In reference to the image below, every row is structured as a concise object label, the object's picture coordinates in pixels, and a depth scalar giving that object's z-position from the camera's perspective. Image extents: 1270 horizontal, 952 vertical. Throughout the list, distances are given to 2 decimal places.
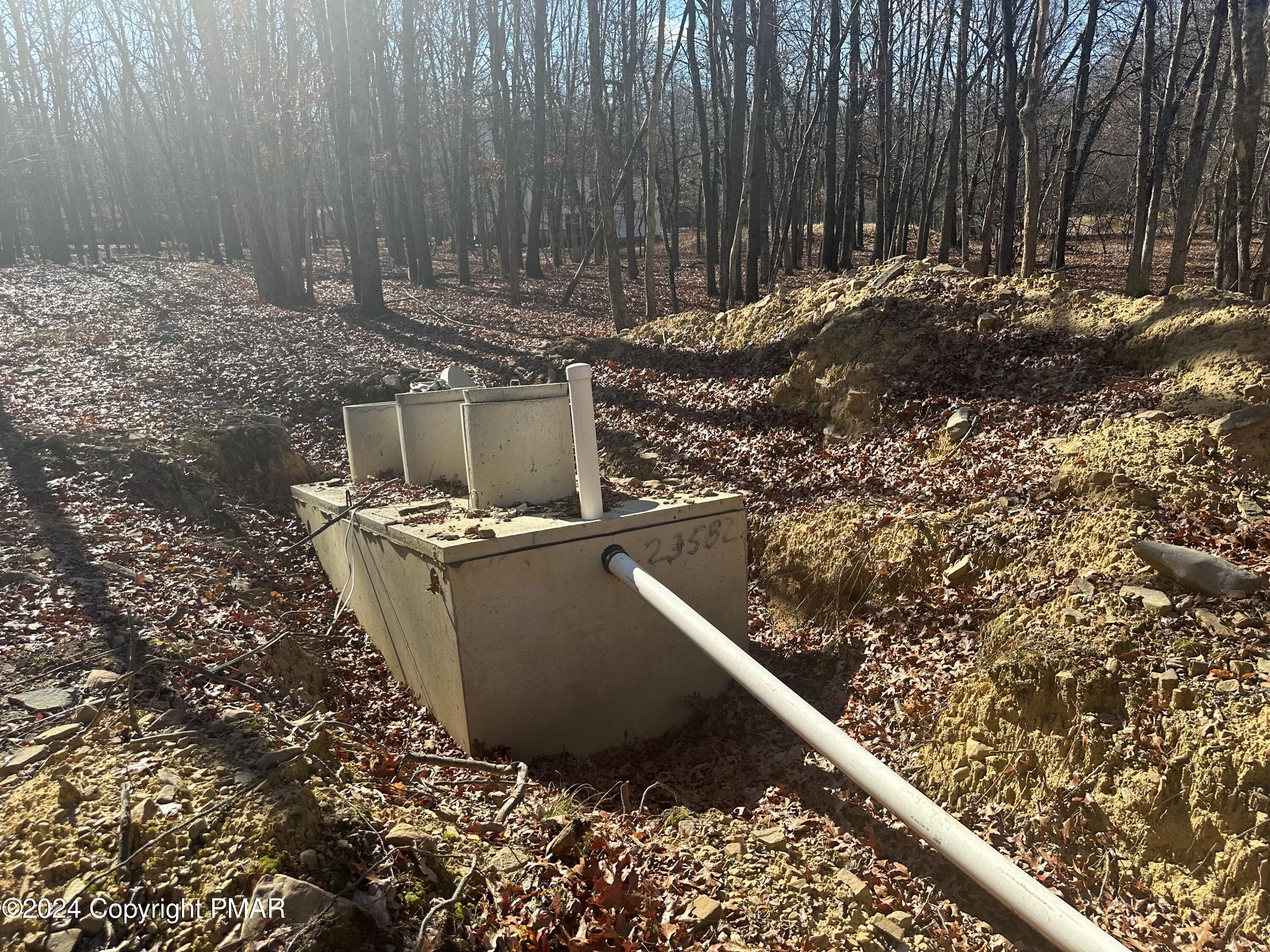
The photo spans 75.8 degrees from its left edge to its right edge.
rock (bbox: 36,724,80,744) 3.75
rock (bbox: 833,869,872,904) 3.69
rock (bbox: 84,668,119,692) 4.39
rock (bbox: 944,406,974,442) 7.86
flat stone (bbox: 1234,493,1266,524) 5.32
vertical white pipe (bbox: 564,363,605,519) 5.49
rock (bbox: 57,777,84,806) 3.27
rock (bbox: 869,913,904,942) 3.50
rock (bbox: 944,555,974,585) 5.81
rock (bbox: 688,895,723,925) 3.38
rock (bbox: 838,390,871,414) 9.06
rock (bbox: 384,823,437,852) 3.41
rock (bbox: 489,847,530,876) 3.45
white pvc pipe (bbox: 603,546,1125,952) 2.77
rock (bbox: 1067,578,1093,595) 4.95
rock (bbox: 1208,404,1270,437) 6.05
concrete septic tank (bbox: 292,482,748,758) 5.23
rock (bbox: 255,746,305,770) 3.67
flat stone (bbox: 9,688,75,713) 4.14
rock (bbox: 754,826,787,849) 4.12
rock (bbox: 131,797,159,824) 3.23
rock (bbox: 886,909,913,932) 3.57
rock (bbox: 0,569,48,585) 5.91
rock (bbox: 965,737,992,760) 4.43
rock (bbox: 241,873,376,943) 2.85
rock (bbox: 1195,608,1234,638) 4.34
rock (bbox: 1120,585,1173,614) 4.59
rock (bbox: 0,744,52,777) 3.53
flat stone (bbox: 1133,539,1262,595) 4.61
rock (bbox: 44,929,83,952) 2.71
